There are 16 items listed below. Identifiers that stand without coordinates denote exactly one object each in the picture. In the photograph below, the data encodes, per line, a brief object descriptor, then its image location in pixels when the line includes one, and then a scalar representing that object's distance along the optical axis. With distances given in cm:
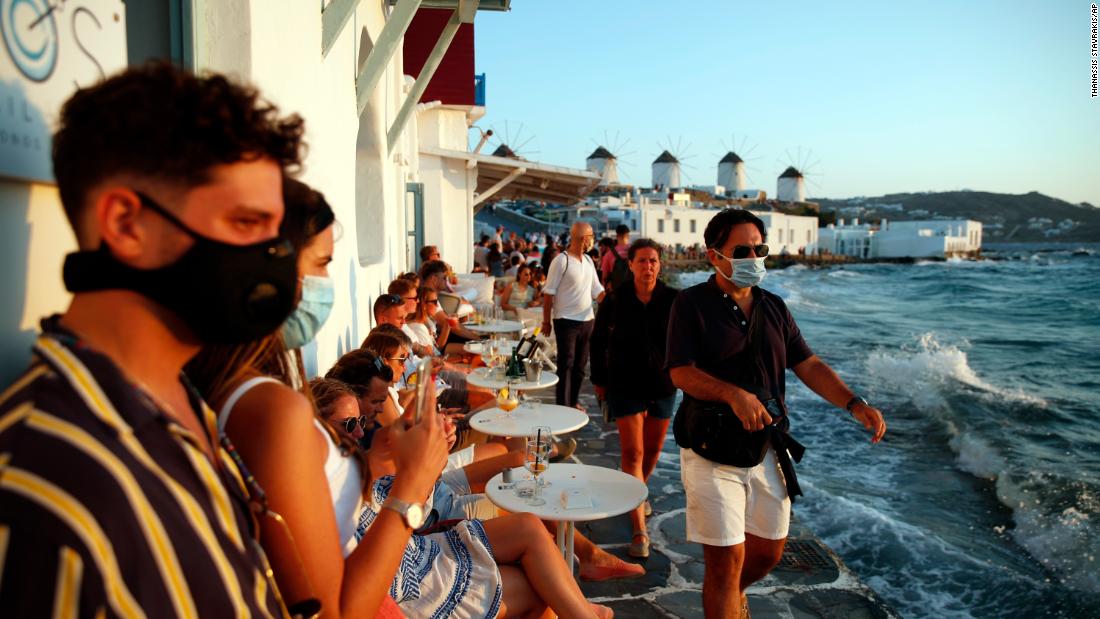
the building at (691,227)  6259
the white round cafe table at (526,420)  438
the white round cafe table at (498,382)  553
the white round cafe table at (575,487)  322
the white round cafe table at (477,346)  690
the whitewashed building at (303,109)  136
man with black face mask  84
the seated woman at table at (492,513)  330
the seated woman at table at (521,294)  1182
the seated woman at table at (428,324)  647
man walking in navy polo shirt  330
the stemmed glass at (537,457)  341
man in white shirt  697
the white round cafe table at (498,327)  853
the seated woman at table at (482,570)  254
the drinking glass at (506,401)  453
